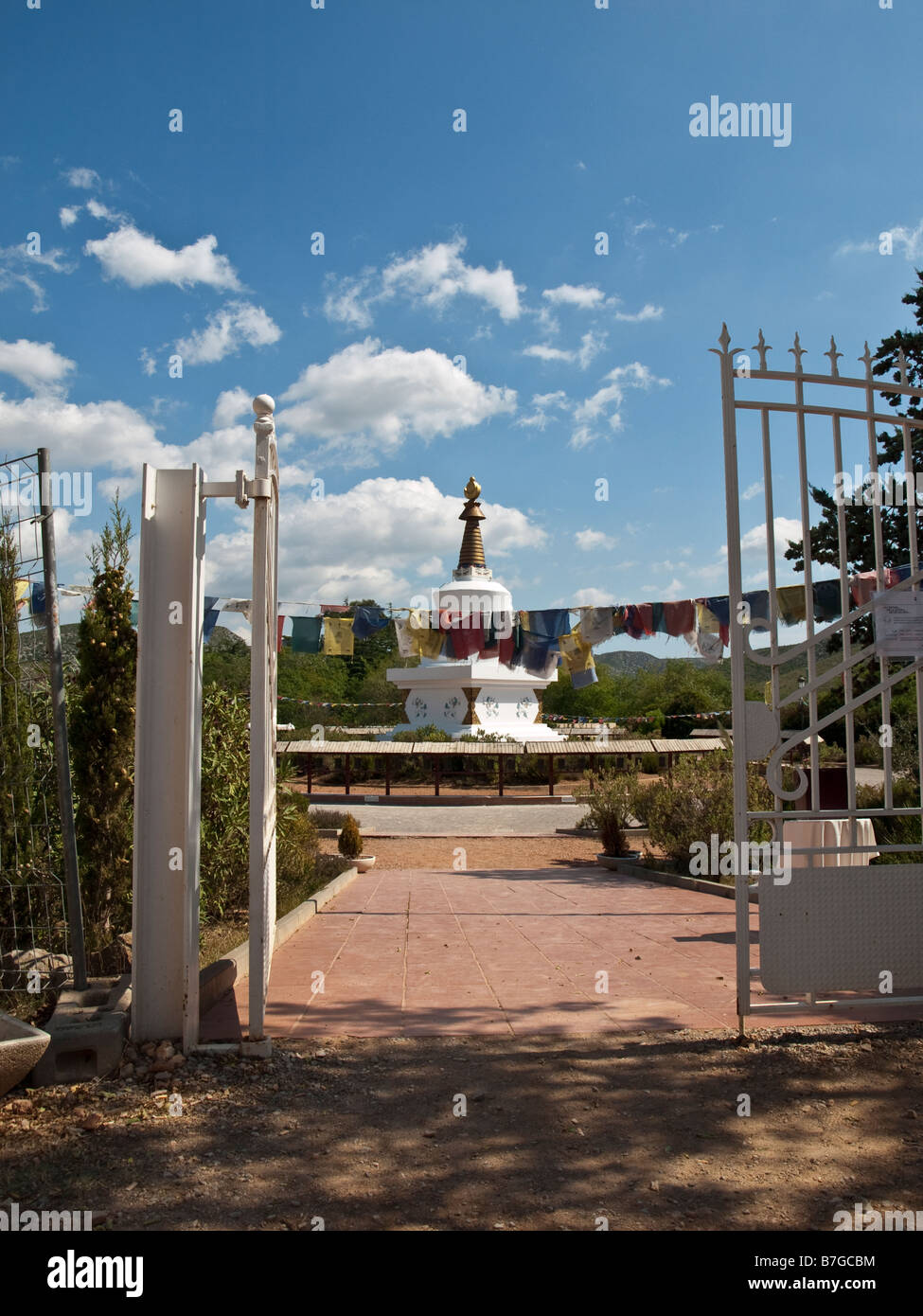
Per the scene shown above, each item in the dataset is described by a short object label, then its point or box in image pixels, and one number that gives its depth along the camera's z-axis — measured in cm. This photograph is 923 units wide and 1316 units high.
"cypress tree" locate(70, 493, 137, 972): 533
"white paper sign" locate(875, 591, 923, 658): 444
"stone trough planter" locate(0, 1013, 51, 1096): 323
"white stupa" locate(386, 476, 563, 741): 2902
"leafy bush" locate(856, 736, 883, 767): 1861
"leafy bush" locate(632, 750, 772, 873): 1059
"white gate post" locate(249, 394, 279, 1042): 381
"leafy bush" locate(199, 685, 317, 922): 722
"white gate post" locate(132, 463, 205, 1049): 392
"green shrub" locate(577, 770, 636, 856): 1245
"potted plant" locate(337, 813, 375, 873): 1240
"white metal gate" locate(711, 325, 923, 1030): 415
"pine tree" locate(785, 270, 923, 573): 1166
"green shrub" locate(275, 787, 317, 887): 884
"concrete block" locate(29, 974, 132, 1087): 364
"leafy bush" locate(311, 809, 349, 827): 1630
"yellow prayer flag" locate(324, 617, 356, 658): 2330
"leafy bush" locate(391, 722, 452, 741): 2772
